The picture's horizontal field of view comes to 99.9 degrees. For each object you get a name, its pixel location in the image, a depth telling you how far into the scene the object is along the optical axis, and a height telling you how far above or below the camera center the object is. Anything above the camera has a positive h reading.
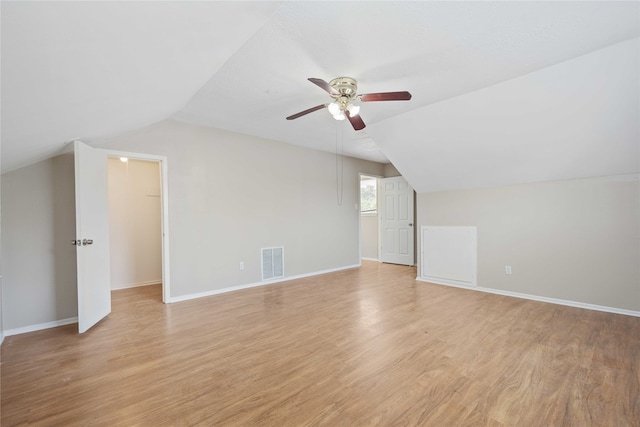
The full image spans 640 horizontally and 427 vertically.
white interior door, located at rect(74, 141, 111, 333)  2.71 -0.24
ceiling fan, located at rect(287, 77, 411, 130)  2.45 +1.05
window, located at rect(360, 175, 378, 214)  7.47 +0.41
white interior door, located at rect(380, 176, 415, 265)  6.18 -0.28
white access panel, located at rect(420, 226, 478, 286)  4.32 -0.78
